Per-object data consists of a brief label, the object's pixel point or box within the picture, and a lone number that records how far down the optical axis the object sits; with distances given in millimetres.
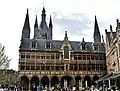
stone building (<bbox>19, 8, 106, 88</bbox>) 49344
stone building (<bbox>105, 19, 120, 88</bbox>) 35175
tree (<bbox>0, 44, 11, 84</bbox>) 29709
